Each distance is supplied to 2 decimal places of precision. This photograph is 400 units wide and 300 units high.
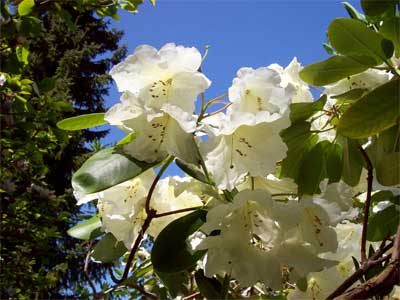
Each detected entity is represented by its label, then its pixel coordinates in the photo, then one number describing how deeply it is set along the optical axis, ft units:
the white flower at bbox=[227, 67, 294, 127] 1.88
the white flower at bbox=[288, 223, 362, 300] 2.35
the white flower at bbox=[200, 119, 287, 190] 1.85
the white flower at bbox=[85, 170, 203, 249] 2.09
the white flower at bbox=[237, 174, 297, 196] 2.03
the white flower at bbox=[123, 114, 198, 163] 1.84
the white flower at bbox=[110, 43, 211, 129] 1.96
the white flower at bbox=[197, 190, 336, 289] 1.80
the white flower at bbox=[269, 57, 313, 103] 2.47
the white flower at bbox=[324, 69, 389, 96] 2.46
